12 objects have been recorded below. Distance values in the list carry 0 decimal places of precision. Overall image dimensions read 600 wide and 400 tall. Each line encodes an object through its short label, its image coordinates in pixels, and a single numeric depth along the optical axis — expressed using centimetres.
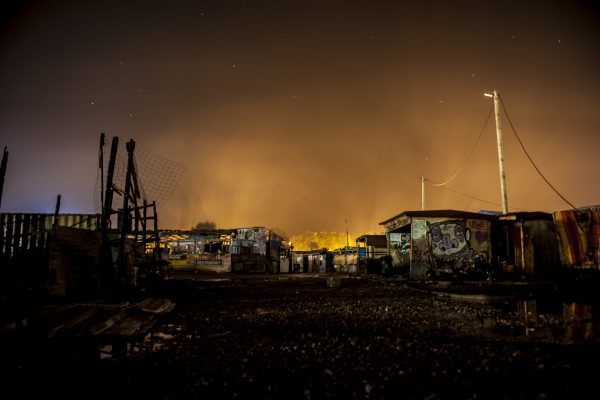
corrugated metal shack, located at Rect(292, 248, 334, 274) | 5906
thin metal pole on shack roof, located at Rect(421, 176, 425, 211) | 4425
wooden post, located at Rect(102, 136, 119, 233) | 1135
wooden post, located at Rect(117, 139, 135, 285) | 1135
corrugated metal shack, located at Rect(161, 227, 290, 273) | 4403
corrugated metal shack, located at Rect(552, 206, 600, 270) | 1628
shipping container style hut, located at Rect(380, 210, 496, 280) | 2128
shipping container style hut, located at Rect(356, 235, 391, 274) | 4184
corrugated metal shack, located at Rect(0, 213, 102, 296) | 930
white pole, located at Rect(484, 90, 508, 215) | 2336
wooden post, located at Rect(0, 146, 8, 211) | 1069
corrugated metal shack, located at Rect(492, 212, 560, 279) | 2047
